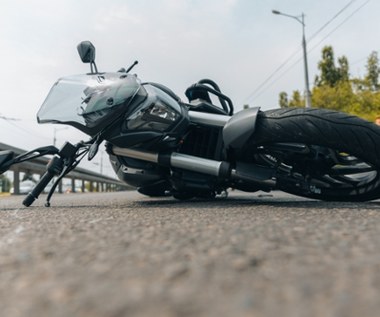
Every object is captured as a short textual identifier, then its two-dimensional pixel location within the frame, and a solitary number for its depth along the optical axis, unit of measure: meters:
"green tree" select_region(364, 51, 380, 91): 37.06
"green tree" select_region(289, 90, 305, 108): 34.46
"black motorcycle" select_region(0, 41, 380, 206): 2.45
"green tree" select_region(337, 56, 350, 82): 34.81
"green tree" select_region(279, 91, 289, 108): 41.41
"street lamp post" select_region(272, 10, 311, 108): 17.15
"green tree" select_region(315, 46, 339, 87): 34.56
